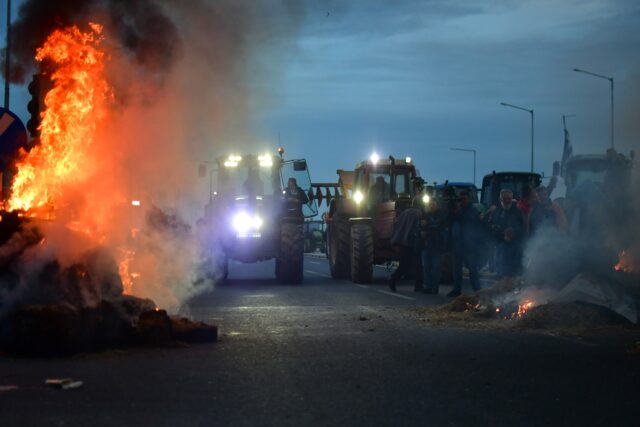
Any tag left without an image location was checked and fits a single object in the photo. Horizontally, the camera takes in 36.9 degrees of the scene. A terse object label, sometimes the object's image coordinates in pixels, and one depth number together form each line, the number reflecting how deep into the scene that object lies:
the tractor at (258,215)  22.94
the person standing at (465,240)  18.78
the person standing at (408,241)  20.47
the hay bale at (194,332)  11.06
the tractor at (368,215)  22.56
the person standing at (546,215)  16.52
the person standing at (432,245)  19.61
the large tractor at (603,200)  16.89
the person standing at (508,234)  17.56
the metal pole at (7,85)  25.24
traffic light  12.87
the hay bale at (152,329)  10.73
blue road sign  11.78
